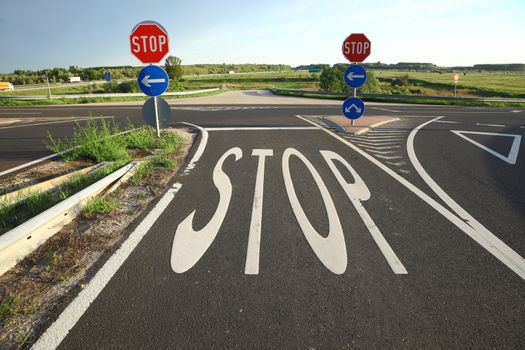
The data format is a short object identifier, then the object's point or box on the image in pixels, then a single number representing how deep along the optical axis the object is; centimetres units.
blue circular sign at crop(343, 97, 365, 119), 973
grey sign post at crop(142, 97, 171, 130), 740
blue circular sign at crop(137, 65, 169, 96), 686
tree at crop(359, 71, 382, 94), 3761
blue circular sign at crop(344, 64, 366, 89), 906
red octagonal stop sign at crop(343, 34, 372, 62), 909
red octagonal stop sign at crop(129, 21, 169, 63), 680
